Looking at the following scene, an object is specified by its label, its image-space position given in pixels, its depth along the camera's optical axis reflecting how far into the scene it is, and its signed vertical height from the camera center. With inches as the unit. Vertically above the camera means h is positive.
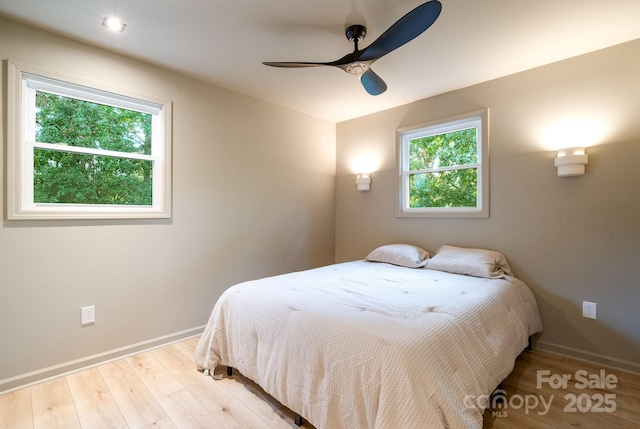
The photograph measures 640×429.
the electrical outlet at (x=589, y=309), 90.0 -30.1
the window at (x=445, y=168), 113.9 +19.3
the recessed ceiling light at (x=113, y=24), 75.6 +50.4
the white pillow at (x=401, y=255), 114.3 -17.6
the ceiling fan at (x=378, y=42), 56.6 +39.0
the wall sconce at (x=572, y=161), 88.2 +16.2
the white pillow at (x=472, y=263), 97.3 -17.6
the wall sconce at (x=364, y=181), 143.8 +15.8
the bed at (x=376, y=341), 46.5 -26.1
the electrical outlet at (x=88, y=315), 85.2 -30.7
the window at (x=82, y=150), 77.0 +19.0
